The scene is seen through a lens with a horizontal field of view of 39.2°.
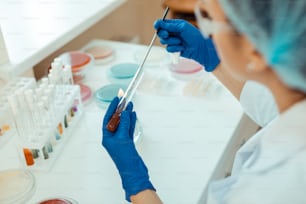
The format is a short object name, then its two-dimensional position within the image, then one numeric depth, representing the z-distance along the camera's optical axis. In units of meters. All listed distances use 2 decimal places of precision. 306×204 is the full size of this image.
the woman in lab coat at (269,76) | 0.68
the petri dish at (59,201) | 1.05
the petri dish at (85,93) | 1.45
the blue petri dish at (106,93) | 1.42
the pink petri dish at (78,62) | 1.59
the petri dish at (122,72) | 1.55
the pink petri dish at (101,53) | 1.72
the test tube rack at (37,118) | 1.15
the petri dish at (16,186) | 1.07
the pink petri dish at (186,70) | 1.57
